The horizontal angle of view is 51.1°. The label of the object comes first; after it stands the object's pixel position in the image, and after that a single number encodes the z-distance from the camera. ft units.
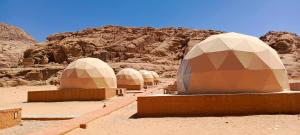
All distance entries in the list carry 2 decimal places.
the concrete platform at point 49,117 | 40.88
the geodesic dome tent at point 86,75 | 70.95
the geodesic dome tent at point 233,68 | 39.22
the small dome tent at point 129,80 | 102.42
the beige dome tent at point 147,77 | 136.36
